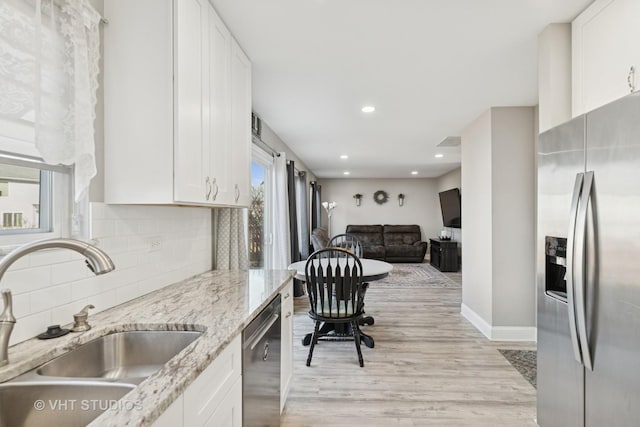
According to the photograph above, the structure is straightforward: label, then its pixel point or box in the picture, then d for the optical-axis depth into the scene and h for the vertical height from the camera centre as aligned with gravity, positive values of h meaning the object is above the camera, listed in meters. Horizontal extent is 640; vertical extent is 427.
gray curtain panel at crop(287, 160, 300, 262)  5.20 +0.06
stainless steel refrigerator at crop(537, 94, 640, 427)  1.26 -0.23
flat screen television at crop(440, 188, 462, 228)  7.78 +0.18
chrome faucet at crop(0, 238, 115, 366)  0.95 -0.14
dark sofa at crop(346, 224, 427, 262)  9.16 -0.78
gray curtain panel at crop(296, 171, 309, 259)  6.47 +0.02
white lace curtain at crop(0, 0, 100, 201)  1.03 +0.46
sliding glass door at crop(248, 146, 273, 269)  4.13 +0.04
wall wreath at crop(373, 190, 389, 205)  10.31 +0.55
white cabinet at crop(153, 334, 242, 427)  0.87 -0.56
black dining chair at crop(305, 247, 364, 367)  2.90 -0.73
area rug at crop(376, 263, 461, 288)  6.27 -1.29
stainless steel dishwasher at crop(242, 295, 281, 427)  1.40 -0.73
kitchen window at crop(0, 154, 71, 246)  1.14 +0.06
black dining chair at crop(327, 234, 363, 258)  4.47 -0.48
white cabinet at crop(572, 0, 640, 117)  1.58 +0.84
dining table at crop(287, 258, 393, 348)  3.21 -0.60
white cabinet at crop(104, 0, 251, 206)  1.47 +0.51
